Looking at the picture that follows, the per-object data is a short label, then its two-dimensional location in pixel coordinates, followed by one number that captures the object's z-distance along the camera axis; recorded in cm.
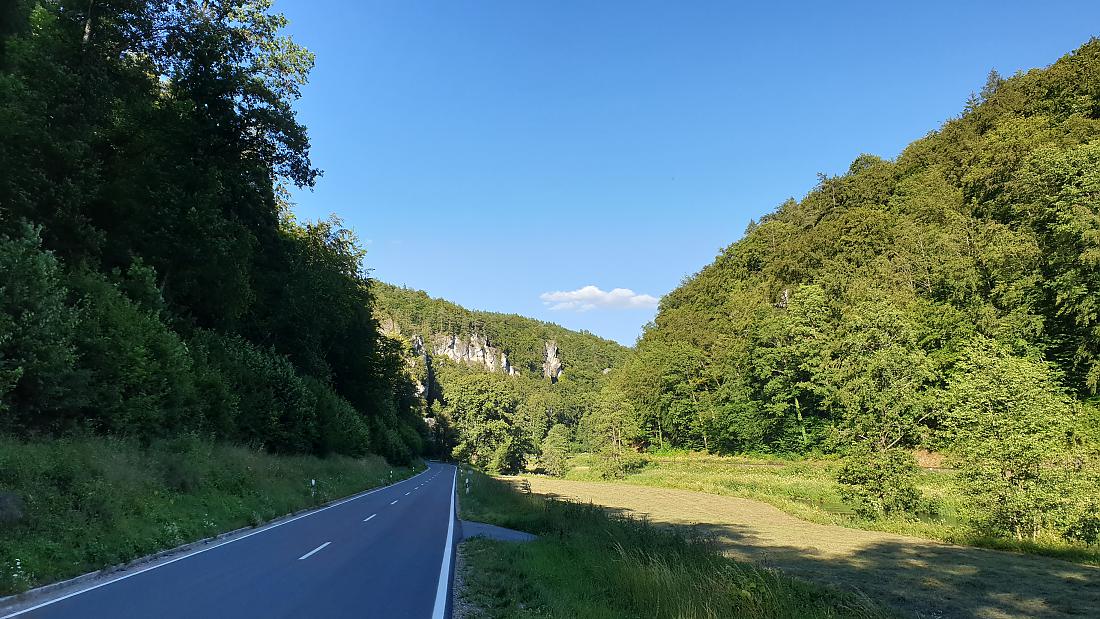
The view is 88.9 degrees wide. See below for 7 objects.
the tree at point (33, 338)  1123
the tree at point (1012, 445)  1728
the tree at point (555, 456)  8088
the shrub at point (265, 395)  2453
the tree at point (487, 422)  9450
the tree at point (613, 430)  6469
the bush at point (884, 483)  2312
